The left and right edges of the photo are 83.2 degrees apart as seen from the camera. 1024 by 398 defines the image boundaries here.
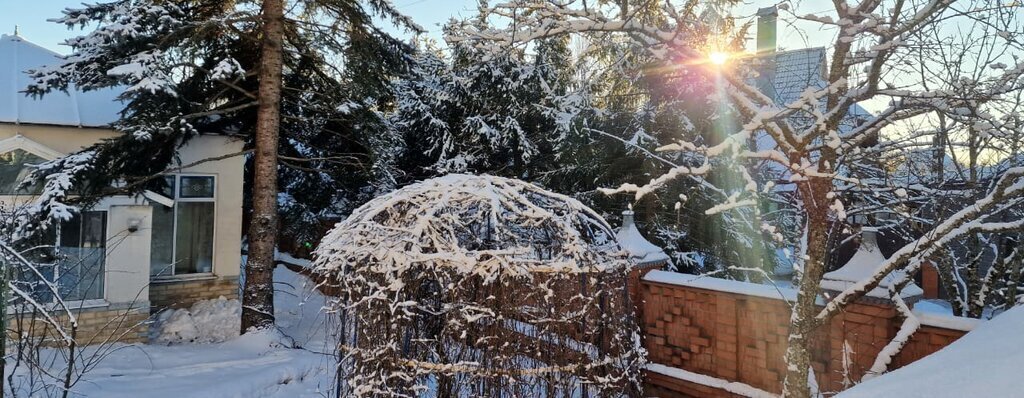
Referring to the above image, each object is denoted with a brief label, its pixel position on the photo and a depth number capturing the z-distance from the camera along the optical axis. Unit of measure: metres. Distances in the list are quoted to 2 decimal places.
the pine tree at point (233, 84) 7.09
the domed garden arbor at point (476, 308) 3.28
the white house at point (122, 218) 7.64
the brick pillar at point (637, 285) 5.82
